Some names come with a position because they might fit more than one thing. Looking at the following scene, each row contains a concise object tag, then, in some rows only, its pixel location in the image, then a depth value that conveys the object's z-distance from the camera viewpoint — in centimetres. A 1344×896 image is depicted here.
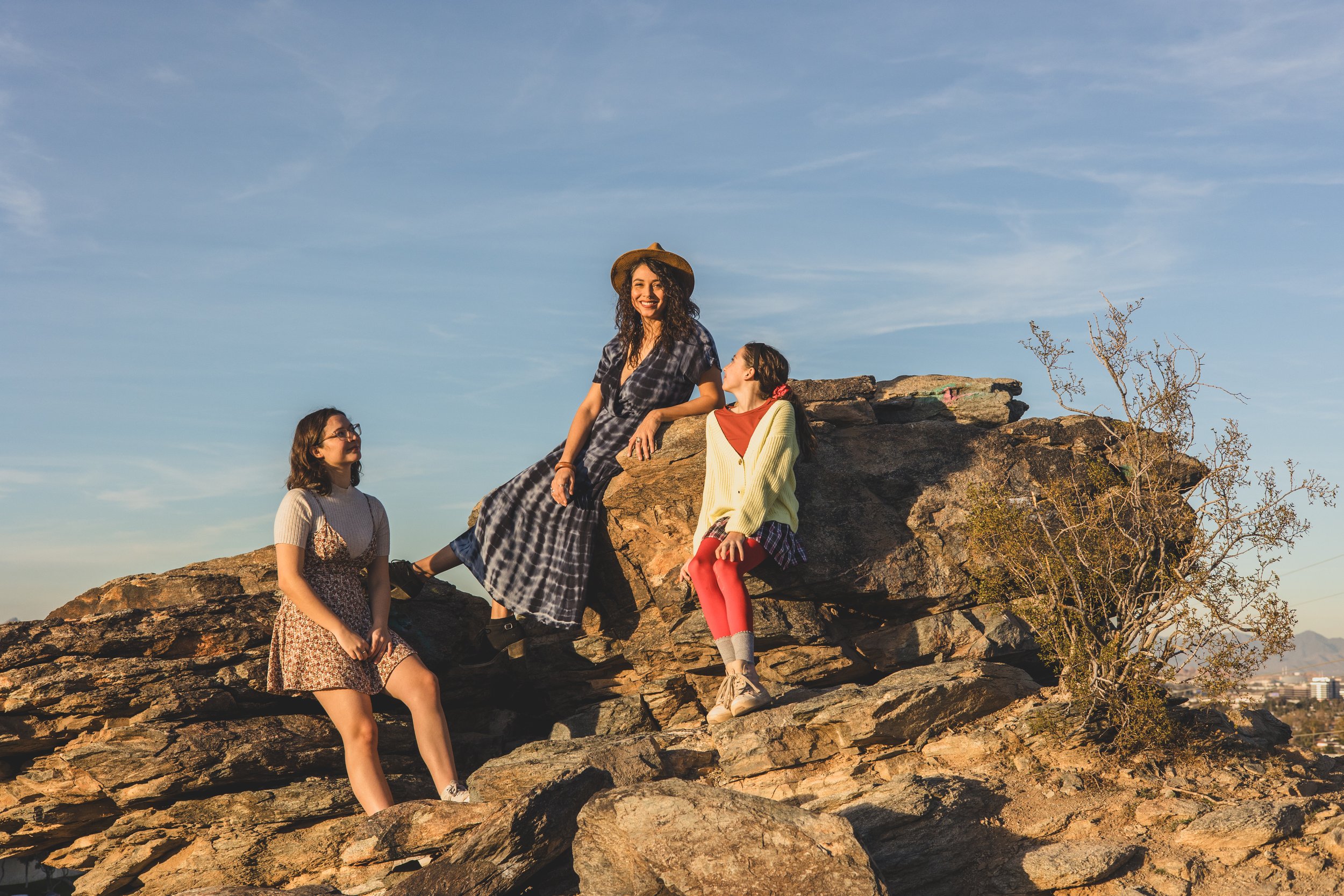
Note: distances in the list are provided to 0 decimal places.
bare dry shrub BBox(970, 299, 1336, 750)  815
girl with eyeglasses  770
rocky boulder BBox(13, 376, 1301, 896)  704
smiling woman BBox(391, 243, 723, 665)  955
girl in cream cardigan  816
